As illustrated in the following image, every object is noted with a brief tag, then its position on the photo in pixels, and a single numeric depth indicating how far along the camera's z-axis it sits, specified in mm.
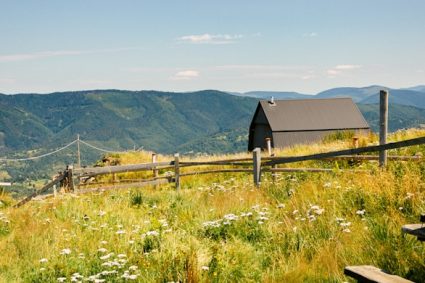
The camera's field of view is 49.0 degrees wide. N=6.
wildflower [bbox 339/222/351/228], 6111
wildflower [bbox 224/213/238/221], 7272
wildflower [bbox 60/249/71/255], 5822
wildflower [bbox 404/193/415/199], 6918
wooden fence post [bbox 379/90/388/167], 10484
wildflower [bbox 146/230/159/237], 6462
